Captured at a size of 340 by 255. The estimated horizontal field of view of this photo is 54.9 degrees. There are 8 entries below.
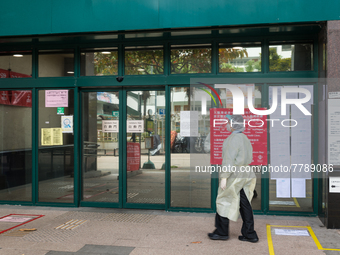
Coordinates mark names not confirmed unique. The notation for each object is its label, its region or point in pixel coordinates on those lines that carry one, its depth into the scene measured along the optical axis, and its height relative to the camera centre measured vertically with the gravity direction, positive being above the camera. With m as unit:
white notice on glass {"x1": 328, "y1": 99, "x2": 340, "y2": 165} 5.57 -0.06
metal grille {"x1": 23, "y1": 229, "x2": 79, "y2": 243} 5.00 -1.71
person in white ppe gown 4.71 -0.85
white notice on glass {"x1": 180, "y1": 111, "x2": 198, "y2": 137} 6.60 +0.09
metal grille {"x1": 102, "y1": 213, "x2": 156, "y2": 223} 6.03 -1.71
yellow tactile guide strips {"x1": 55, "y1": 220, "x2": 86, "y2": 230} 5.60 -1.71
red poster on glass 6.33 -0.11
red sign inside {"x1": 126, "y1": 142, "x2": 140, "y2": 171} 6.90 -0.61
